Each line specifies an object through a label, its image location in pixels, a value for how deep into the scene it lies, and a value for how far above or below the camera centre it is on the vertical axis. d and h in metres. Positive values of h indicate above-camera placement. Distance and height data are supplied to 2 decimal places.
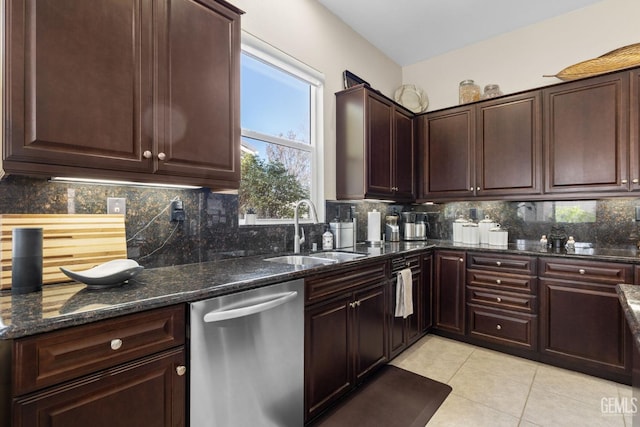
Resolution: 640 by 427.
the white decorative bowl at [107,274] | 1.25 -0.25
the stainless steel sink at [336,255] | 2.55 -0.36
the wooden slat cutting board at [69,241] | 1.26 -0.13
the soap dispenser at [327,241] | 2.80 -0.26
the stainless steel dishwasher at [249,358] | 1.28 -0.68
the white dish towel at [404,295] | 2.60 -0.70
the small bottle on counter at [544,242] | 3.01 -0.29
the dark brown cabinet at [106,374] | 0.90 -0.53
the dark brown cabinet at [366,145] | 2.92 +0.66
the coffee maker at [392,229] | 3.54 -0.19
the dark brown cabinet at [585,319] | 2.32 -0.84
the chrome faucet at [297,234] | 2.43 -0.17
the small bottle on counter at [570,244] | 2.83 -0.29
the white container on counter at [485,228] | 3.26 -0.16
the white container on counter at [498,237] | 3.12 -0.25
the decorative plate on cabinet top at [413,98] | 3.94 +1.45
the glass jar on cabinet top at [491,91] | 3.35 +1.31
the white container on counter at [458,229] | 3.40 -0.19
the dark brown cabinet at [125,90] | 1.14 +0.54
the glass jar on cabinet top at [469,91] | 3.49 +1.36
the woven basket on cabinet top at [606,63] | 2.69 +1.34
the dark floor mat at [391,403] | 1.90 -1.27
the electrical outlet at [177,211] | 1.83 +0.01
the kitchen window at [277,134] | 2.40 +0.68
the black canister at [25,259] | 1.15 -0.18
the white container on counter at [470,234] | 3.27 -0.23
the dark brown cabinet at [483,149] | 3.00 +0.67
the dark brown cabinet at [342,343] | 1.82 -0.87
